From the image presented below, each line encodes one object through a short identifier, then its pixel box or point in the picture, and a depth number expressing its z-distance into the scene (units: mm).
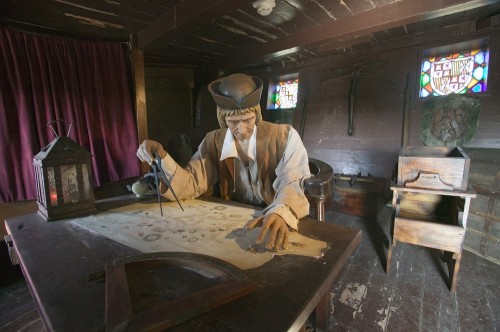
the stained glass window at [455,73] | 3172
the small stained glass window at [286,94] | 4930
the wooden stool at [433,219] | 2010
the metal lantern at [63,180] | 1313
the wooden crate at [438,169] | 1994
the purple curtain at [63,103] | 2168
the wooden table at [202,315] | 560
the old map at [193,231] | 885
